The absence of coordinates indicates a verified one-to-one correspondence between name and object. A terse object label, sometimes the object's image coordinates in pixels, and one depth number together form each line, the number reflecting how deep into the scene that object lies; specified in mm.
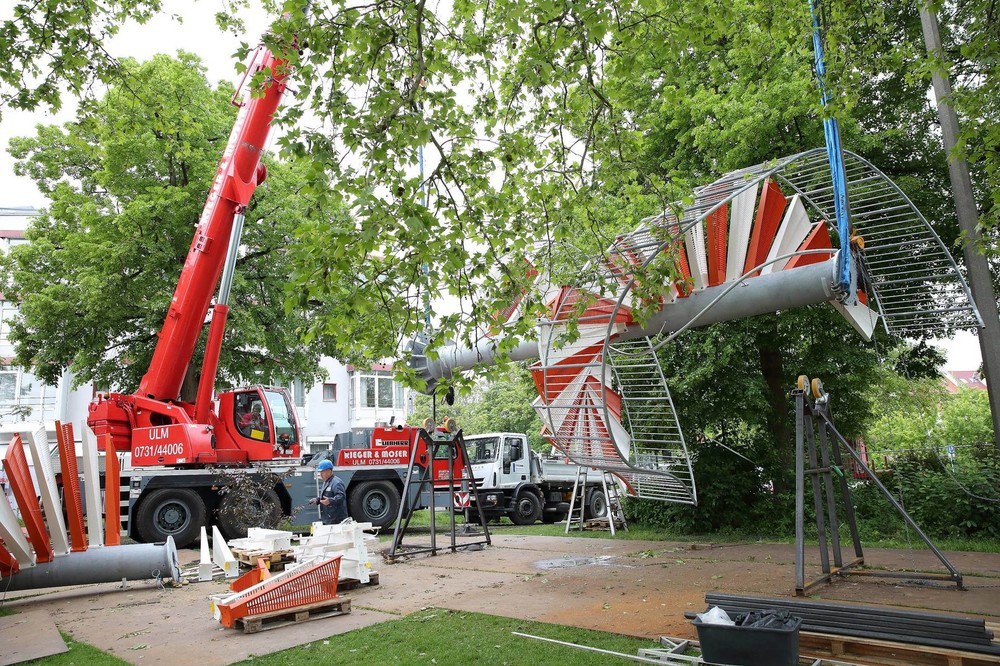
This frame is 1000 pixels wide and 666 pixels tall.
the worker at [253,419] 14570
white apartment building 31531
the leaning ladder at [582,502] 14696
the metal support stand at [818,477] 7031
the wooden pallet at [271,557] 9516
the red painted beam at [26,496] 7820
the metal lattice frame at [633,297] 7504
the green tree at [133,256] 16500
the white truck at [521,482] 17719
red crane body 12617
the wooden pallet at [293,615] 6630
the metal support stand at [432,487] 11157
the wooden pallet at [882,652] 4469
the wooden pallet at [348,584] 8602
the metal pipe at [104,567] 8352
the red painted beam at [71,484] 8383
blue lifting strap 6879
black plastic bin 4152
